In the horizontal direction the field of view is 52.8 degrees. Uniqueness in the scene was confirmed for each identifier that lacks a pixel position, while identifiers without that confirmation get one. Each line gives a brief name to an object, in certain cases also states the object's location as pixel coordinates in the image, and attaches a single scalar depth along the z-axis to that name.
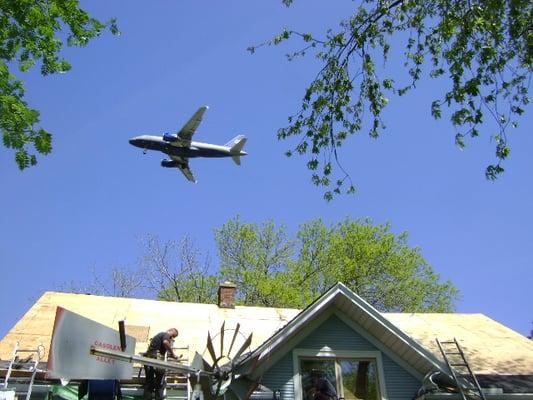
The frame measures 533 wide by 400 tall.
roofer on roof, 10.14
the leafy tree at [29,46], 11.45
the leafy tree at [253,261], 33.50
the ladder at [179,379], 10.55
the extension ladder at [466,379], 10.70
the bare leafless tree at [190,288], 33.58
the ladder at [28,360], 9.94
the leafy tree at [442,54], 11.73
